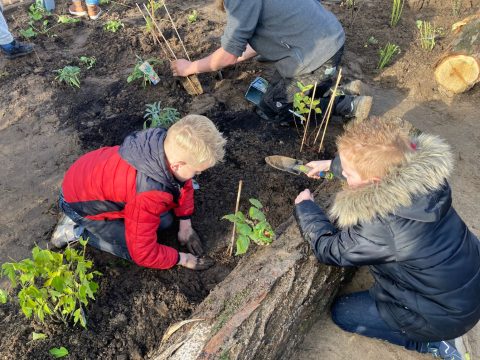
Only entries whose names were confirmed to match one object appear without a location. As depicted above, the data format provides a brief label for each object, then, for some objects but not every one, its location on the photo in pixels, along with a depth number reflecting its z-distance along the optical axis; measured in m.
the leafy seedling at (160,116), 3.69
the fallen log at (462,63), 4.31
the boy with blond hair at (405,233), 1.89
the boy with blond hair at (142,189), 2.30
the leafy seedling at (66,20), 5.51
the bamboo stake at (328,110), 3.01
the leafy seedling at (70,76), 4.36
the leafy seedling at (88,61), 4.75
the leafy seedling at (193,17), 5.54
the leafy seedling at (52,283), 2.02
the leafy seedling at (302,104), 3.12
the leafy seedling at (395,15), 5.43
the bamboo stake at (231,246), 2.73
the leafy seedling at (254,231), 2.21
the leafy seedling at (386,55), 4.72
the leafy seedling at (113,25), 5.28
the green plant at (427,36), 5.09
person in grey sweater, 3.32
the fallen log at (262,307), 1.98
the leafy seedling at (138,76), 4.21
